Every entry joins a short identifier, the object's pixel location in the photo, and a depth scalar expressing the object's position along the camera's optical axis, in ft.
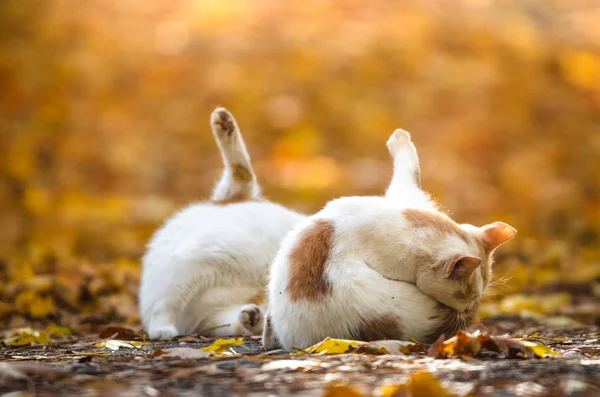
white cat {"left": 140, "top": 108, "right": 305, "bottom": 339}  28.37
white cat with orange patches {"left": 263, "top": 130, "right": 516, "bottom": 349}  20.52
